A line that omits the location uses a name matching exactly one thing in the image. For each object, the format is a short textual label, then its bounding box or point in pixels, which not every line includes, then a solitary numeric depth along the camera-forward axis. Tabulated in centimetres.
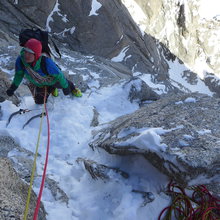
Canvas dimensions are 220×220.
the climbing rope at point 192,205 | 298
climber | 449
